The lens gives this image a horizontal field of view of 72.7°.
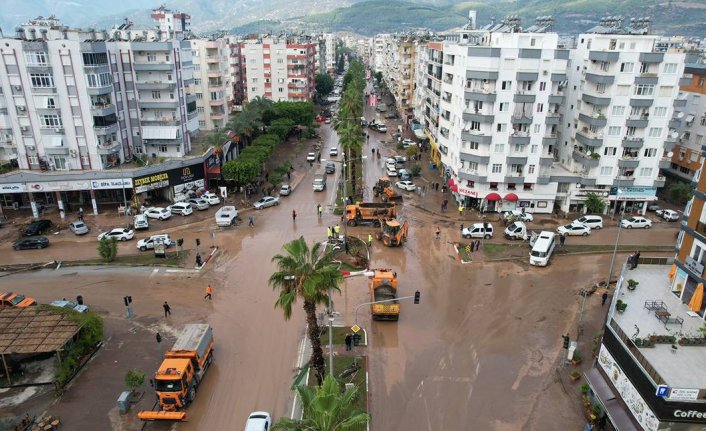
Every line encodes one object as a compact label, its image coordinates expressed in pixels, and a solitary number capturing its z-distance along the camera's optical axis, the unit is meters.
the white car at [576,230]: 53.66
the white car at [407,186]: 68.88
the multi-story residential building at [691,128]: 66.75
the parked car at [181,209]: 59.34
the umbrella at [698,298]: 29.44
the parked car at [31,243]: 50.22
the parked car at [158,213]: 57.66
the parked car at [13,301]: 37.92
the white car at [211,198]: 62.41
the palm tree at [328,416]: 17.25
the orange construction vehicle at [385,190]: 63.75
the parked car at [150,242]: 49.56
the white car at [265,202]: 62.06
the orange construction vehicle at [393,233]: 50.31
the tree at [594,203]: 58.09
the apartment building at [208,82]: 83.31
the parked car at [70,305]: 36.81
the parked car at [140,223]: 54.41
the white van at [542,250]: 46.34
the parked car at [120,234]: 52.03
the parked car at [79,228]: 53.59
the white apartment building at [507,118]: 53.31
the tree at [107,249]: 46.19
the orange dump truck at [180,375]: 26.88
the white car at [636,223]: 56.03
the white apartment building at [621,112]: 54.03
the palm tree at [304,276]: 25.77
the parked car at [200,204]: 61.03
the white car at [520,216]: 57.12
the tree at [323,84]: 147.12
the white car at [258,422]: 25.66
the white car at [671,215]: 58.16
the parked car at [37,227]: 53.12
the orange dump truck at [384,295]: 36.38
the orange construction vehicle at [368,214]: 56.53
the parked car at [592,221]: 55.50
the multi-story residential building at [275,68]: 115.75
